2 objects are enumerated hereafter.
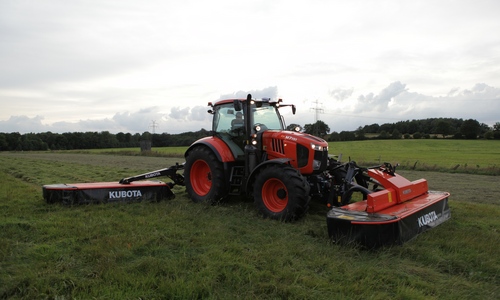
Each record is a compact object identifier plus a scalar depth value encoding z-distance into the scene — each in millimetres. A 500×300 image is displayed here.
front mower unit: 4684
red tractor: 6188
